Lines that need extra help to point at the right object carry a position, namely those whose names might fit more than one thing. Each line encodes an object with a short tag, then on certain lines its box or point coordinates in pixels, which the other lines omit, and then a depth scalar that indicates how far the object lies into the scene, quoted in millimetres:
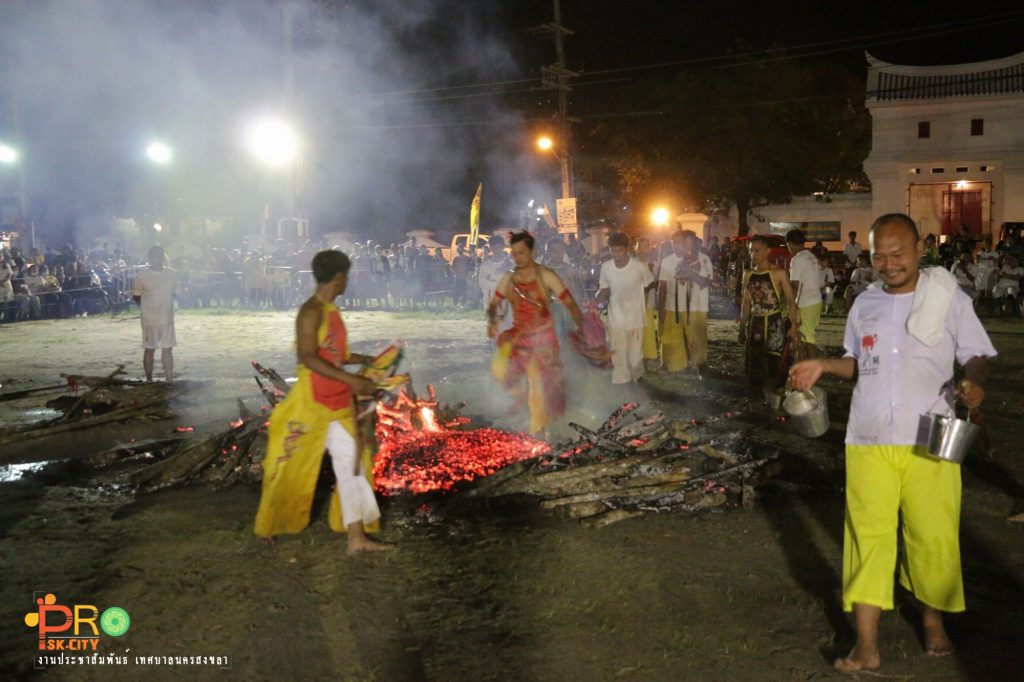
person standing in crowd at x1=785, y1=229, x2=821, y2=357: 9273
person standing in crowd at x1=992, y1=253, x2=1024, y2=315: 18812
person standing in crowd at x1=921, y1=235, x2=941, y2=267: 19828
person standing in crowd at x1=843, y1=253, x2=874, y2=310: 19936
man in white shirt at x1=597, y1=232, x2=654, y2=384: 9977
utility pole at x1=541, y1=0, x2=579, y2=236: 25609
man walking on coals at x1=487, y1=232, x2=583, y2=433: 7484
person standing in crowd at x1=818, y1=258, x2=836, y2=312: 21078
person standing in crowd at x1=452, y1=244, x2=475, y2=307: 23750
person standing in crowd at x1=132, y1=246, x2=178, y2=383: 10664
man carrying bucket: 3490
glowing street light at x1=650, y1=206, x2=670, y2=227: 35369
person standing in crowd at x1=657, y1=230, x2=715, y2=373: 11039
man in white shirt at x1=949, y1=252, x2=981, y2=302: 19172
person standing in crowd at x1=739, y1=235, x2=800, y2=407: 8383
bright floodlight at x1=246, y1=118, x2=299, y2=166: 20328
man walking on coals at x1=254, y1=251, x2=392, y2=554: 4957
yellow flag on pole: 24766
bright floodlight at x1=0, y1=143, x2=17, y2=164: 25125
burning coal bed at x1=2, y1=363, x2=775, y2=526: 5844
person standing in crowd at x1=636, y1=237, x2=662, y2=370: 11594
